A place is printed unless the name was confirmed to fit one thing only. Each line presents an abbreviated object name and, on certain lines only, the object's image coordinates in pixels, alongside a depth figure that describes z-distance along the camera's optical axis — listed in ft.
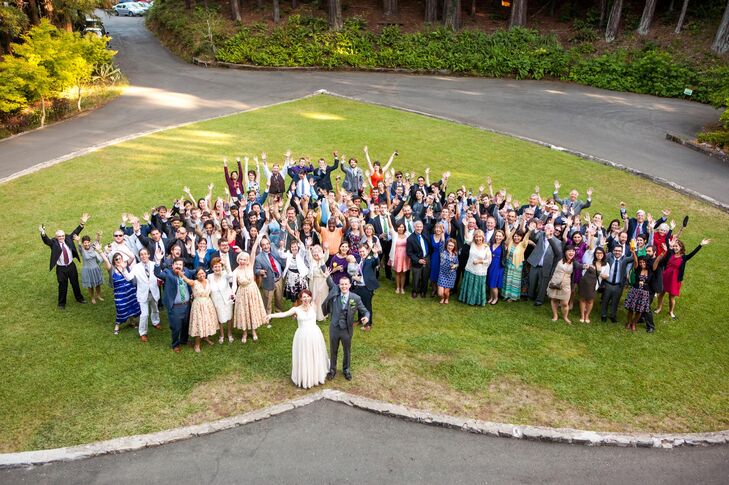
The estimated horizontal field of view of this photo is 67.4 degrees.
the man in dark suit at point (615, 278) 34.09
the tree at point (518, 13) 114.32
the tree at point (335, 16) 114.93
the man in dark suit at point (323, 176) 49.42
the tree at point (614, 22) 106.01
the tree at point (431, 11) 120.57
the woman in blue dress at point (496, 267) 35.65
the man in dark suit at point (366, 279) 32.30
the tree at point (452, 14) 115.24
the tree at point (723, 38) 92.84
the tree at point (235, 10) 121.70
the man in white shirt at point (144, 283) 32.01
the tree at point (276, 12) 120.15
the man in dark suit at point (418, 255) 36.35
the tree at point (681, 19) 101.69
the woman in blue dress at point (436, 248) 36.44
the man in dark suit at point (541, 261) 35.75
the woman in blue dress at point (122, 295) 32.07
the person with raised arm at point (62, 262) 35.70
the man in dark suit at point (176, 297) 30.14
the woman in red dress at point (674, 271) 34.12
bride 27.14
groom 27.96
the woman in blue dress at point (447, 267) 36.01
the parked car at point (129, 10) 175.73
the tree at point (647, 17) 103.75
